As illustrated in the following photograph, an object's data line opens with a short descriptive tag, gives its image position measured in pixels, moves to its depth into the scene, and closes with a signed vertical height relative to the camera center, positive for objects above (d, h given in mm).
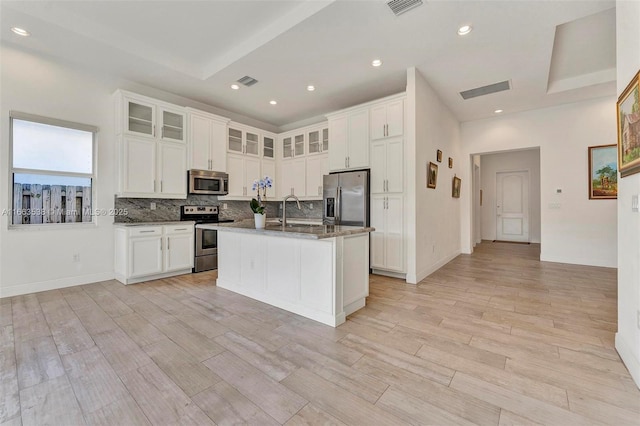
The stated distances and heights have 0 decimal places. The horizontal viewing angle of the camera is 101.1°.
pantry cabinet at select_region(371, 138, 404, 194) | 4012 +746
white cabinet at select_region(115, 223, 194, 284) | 3785 -580
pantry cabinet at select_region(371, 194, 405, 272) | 4012 -311
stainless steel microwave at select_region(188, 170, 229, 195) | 4582 +568
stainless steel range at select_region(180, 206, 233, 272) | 4488 -458
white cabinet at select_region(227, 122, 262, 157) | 5258 +1527
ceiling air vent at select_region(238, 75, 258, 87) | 4059 +2091
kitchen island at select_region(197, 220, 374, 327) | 2473 -580
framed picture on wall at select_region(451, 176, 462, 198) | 5617 +568
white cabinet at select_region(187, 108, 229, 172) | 4598 +1318
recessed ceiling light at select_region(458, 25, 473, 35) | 2854 +2020
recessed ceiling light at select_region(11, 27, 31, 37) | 2959 +2074
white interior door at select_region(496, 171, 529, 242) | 7953 +230
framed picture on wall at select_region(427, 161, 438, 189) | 4281 +654
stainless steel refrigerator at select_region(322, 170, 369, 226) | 4293 +257
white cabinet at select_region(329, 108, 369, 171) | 4383 +1265
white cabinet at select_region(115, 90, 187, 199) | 3908 +1040
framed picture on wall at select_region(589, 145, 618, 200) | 4707 +749
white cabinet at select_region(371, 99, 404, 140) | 3971 +1464
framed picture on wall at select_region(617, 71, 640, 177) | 1684 +594
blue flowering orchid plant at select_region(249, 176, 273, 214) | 3043 +310
